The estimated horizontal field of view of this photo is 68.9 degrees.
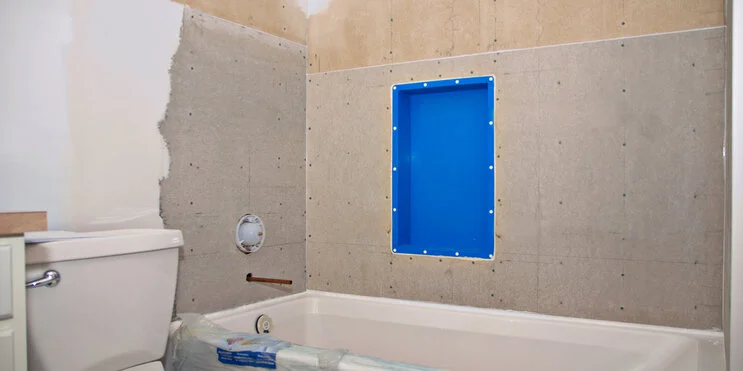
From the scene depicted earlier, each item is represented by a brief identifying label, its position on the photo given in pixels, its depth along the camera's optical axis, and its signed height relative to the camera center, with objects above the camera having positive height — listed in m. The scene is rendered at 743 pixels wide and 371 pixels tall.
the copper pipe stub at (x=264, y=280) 2.03 -0.37
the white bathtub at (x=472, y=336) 1.66 -0.54
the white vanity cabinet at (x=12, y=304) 1.04 -0.24
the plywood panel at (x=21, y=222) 1.02 -0.08
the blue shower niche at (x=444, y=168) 2.04 +0.05
